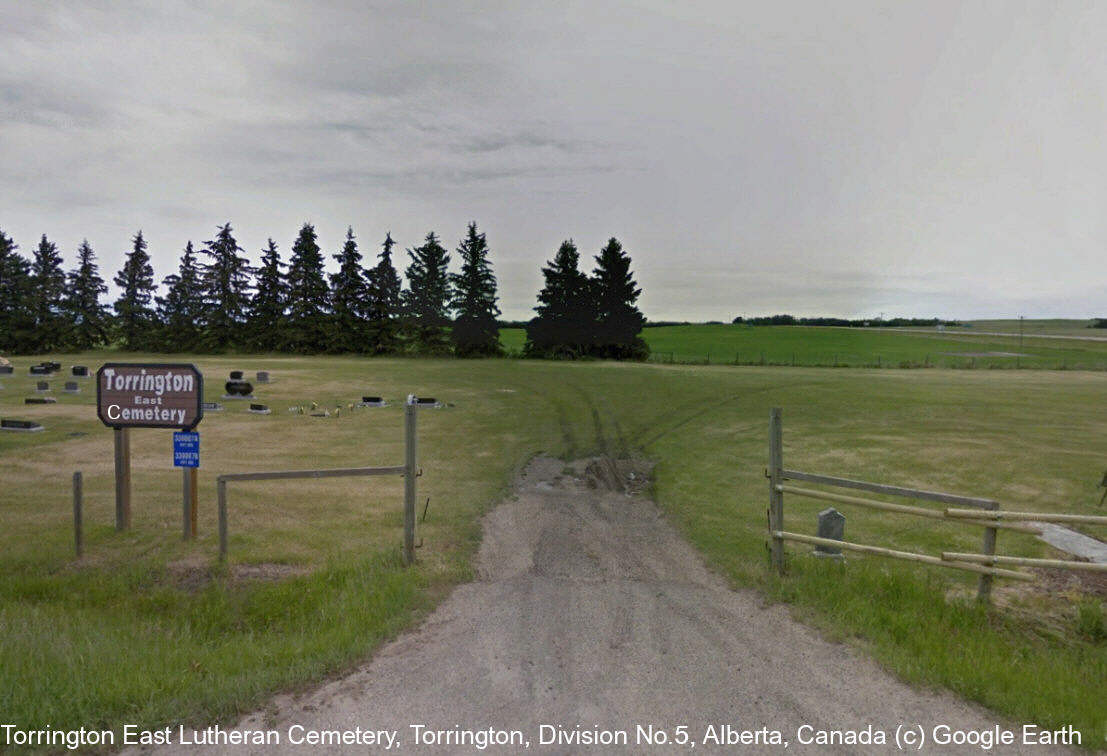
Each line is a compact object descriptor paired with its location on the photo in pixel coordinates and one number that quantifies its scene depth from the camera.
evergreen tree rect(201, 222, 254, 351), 63.62
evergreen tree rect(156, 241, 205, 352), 64.38
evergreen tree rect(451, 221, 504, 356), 60.75
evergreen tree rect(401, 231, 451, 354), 61.88
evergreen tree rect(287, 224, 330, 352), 61.62
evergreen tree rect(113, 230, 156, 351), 65.81
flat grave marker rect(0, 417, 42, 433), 15.83
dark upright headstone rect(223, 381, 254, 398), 23.38
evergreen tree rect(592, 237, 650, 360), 60.19
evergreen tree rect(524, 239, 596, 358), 60.31
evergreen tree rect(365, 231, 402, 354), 61.59
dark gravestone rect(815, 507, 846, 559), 6.29
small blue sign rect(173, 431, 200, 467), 7.41
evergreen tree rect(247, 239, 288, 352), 63.00
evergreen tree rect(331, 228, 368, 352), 61.44
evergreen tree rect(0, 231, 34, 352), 61.41
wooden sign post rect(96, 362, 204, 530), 7.77
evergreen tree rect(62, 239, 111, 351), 64.62
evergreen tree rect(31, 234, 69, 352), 62.53
